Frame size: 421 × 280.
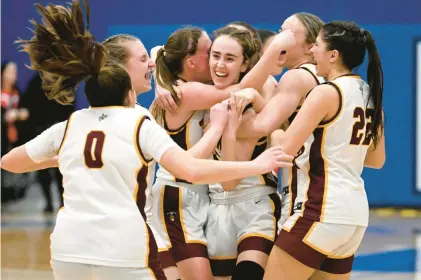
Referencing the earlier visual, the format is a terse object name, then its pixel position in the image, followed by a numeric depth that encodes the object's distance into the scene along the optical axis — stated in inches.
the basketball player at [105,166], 234.7
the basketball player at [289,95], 293.0
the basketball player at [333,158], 275.8
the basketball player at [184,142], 301.3
